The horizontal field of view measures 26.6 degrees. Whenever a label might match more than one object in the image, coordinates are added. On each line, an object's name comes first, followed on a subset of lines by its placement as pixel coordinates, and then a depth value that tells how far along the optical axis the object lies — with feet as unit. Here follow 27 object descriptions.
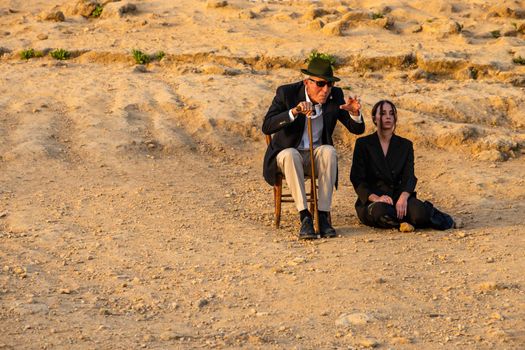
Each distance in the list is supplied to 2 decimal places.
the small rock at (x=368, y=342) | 21.72
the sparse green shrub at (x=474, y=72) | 46.60
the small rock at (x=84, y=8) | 53.36
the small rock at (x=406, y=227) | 30.58
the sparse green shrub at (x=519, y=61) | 47.21
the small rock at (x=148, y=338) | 21.97
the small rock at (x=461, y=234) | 30.17
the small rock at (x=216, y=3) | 53.24
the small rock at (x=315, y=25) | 50.42
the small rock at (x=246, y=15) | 52.08
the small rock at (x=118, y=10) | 52.65
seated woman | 30.82
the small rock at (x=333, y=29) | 49.49
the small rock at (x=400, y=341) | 21.93
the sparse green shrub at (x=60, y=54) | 48.26
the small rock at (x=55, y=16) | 52.47
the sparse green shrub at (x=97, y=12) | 53.21
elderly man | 30.07
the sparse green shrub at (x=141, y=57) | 47.52
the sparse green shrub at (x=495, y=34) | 50.55
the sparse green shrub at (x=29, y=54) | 48.47
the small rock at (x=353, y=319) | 22.95
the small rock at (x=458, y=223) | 31.24
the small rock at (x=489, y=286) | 25.34
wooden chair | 31.24
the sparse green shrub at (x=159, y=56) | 47.67
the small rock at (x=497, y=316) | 23.34
